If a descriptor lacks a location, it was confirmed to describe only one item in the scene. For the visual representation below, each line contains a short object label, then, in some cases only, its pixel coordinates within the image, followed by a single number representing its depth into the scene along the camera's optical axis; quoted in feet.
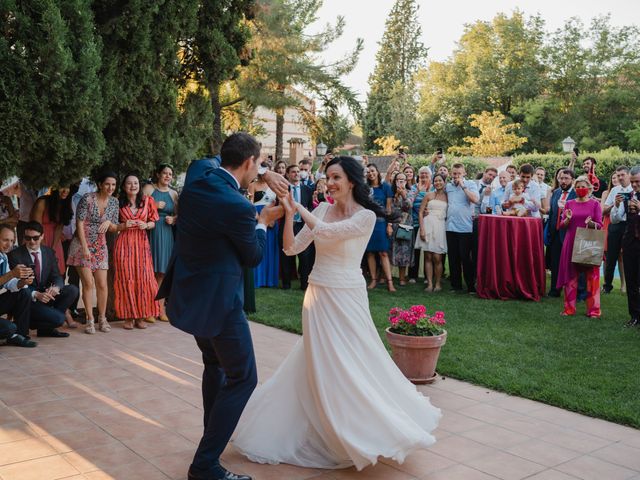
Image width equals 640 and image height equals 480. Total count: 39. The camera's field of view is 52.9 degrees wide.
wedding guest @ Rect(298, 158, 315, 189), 41.61
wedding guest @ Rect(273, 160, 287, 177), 37.25
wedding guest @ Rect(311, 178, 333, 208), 36.60
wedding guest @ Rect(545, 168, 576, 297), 33.58
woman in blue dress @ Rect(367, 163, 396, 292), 34.76
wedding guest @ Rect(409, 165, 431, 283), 36.45
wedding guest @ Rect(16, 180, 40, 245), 28.37
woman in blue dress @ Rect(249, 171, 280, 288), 36.55
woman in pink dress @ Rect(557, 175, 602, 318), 28.48
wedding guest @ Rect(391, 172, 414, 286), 36.40
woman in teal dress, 27.63
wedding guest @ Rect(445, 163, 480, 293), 34.37
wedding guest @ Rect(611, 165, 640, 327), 26.25
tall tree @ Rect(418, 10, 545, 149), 155.33
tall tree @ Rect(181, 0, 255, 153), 27.73
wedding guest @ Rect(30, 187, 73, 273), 26.16
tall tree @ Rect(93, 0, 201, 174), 23.30
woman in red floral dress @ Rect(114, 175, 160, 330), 26.04
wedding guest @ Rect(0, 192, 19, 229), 26.86
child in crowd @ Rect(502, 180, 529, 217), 32.96
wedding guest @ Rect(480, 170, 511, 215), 34.96
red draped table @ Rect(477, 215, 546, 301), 32.24
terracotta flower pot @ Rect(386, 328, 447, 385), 18.54
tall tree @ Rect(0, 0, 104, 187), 19.70
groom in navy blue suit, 11.28
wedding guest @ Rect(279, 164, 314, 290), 35.73
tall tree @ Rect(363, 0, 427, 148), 201.77
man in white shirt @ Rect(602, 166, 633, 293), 32.48
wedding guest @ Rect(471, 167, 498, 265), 34.96
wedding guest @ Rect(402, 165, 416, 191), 38.40
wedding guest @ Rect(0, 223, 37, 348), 22.08
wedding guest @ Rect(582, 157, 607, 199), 36.48
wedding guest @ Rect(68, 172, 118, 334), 25.13
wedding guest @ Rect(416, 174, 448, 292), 34.88
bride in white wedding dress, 12.68
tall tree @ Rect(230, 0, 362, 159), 73.61
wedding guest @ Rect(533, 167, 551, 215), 34.63
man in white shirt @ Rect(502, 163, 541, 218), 33.30
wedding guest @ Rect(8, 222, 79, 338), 23.44
